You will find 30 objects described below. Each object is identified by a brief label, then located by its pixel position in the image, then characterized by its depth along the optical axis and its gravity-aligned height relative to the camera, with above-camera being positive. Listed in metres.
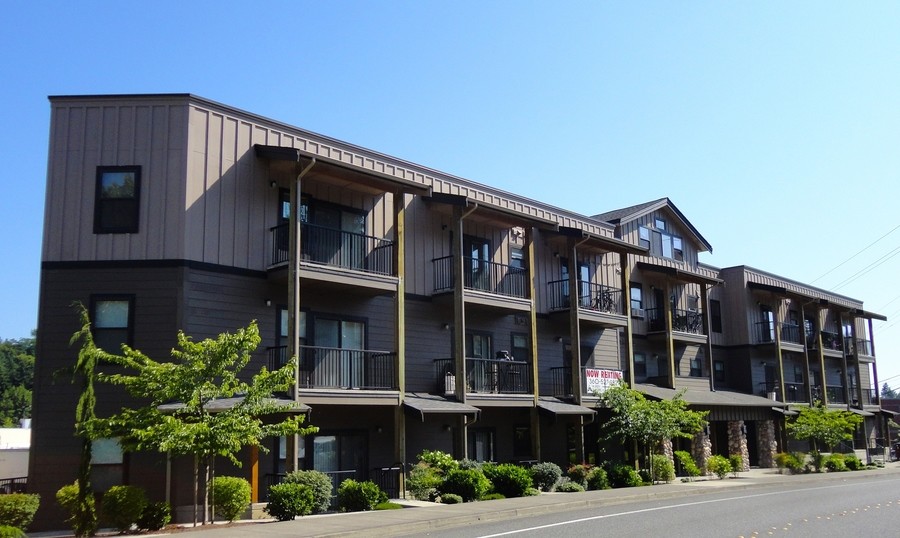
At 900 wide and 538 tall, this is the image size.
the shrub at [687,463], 32.59 -1.58
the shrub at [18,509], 16.56 -1.48
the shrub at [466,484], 22.33 -1.54
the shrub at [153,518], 16.73 -1.71
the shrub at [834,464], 40.06 -2.14
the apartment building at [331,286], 20.69 +4.04
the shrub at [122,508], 16.39 -1.46
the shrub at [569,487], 26.33 -1.96
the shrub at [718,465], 32.78 -1.72
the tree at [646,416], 29.44 +0.22
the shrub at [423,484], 22.80 -1.54
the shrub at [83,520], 16.27 -1.67
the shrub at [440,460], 23.59 -0.94
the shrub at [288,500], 18.34 -1.55
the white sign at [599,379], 31.12 +1.67
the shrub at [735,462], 35.44 -1.72
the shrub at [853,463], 41.38 -2.16
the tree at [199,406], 15.96 +0.48
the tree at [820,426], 39.84 -0.28
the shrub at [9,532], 14.24 -1.66
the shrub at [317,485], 19.70 -1.31
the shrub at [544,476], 26.00 -1.58
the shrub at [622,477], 28.23 -1.79
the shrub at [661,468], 30.33 -1.63
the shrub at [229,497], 17.94 -1.41
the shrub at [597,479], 27.36 -1.80
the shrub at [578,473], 27.67 -1.61
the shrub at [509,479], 23.75 -1.53
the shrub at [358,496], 20.61 -1.66
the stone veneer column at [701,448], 35.69 -1.11
